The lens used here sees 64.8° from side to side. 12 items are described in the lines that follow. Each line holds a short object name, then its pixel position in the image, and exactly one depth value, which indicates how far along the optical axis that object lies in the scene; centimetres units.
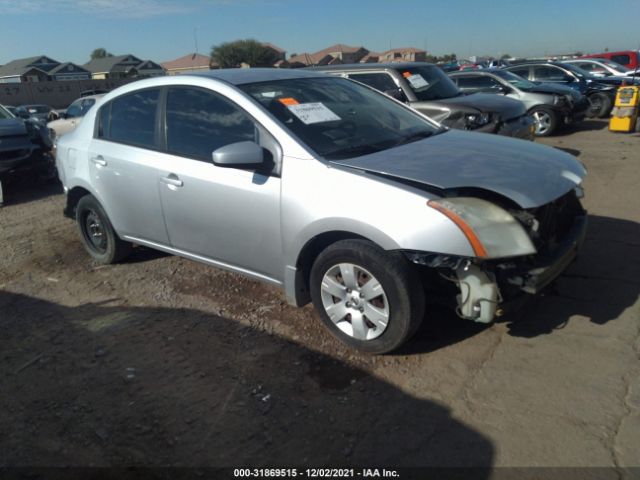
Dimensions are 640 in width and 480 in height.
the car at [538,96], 1095
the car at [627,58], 1910
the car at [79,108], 1493
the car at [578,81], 1337
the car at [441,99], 737
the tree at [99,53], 11096
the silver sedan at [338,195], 282
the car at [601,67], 1688
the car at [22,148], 841
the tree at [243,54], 5662
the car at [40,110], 2456
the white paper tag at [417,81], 796
